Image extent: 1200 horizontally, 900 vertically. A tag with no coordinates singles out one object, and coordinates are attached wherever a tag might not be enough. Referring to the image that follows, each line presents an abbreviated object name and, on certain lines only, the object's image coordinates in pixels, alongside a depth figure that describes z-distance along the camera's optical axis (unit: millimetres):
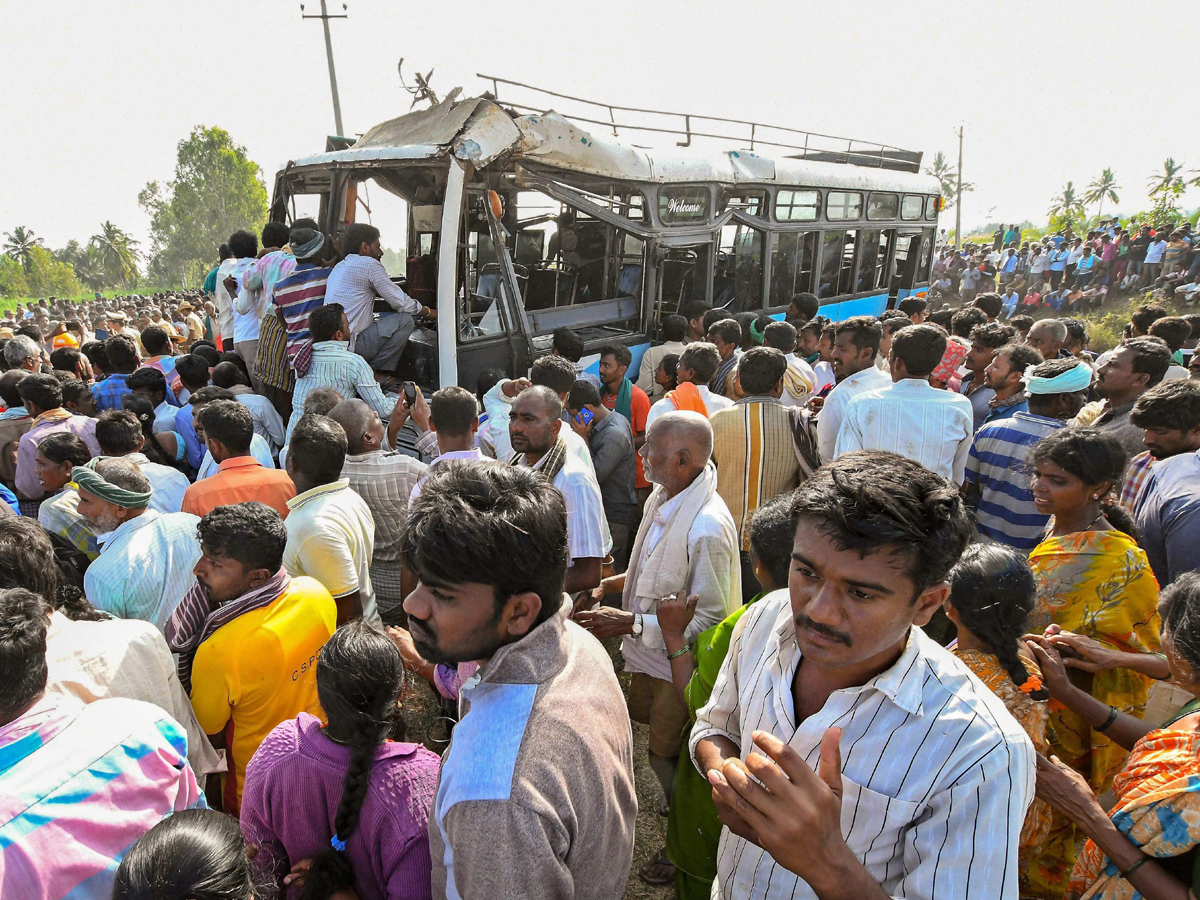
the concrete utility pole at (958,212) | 40191
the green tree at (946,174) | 56856
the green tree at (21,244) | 58250
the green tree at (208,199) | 56000
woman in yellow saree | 2158
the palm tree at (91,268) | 59812
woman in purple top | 1606
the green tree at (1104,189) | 51094
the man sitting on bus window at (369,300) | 5320
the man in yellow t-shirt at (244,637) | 2102
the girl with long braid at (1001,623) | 1881
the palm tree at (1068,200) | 49447
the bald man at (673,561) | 2473
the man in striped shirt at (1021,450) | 3363
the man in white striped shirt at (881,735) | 1034
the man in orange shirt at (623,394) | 5062
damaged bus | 5289
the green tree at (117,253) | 59938
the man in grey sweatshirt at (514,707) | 1172
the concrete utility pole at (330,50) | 17672
